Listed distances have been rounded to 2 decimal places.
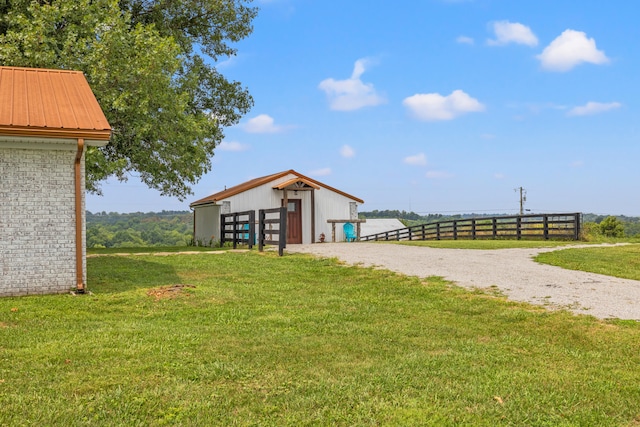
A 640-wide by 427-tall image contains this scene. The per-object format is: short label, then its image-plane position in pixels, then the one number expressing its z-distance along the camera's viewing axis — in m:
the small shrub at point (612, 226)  47.04
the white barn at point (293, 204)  24.81
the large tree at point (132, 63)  15.70
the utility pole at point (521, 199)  55.94
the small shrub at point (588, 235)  22.19
